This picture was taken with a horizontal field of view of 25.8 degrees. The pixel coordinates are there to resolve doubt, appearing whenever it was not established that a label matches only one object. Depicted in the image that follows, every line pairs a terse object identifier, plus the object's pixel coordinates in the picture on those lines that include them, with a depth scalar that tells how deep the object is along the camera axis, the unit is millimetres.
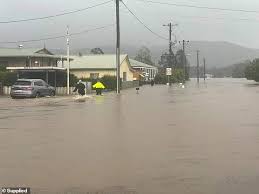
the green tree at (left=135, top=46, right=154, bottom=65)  164000
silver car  42094
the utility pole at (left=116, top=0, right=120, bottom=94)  53906
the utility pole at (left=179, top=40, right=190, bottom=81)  148875
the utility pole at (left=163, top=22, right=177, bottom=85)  101856
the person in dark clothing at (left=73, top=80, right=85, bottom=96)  41947
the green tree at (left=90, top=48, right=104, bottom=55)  142750
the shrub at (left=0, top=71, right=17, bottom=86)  50125
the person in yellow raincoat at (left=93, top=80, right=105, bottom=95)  48856
